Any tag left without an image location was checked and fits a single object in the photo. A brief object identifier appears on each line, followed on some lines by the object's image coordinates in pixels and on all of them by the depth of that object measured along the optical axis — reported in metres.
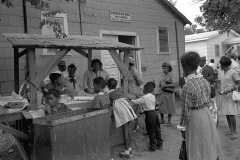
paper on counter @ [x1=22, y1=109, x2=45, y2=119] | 4.45
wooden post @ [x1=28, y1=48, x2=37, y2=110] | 4.93
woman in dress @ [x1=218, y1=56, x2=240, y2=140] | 6.23
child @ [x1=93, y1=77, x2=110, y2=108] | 5.31
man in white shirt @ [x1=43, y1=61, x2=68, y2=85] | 7.52
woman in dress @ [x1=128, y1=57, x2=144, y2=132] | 6.93
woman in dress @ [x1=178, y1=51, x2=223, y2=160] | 3.43
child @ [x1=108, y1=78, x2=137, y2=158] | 5.39
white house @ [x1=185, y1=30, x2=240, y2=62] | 22.92
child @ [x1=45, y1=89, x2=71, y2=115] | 4.87
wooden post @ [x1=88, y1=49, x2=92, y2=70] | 7.75
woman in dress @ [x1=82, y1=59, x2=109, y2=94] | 6.92
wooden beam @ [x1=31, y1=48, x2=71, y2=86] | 4.94
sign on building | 10.46
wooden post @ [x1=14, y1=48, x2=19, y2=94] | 6.52
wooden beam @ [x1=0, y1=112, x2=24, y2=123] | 4.11
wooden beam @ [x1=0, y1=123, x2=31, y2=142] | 4.01
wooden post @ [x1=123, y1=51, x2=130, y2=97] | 6.43
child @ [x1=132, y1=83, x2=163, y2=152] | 5.62
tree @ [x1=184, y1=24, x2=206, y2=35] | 64.00
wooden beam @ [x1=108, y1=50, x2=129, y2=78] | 6.17
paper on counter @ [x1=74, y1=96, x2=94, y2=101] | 5.91
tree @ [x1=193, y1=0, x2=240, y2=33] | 12.75
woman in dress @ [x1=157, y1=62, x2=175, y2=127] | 7.63
